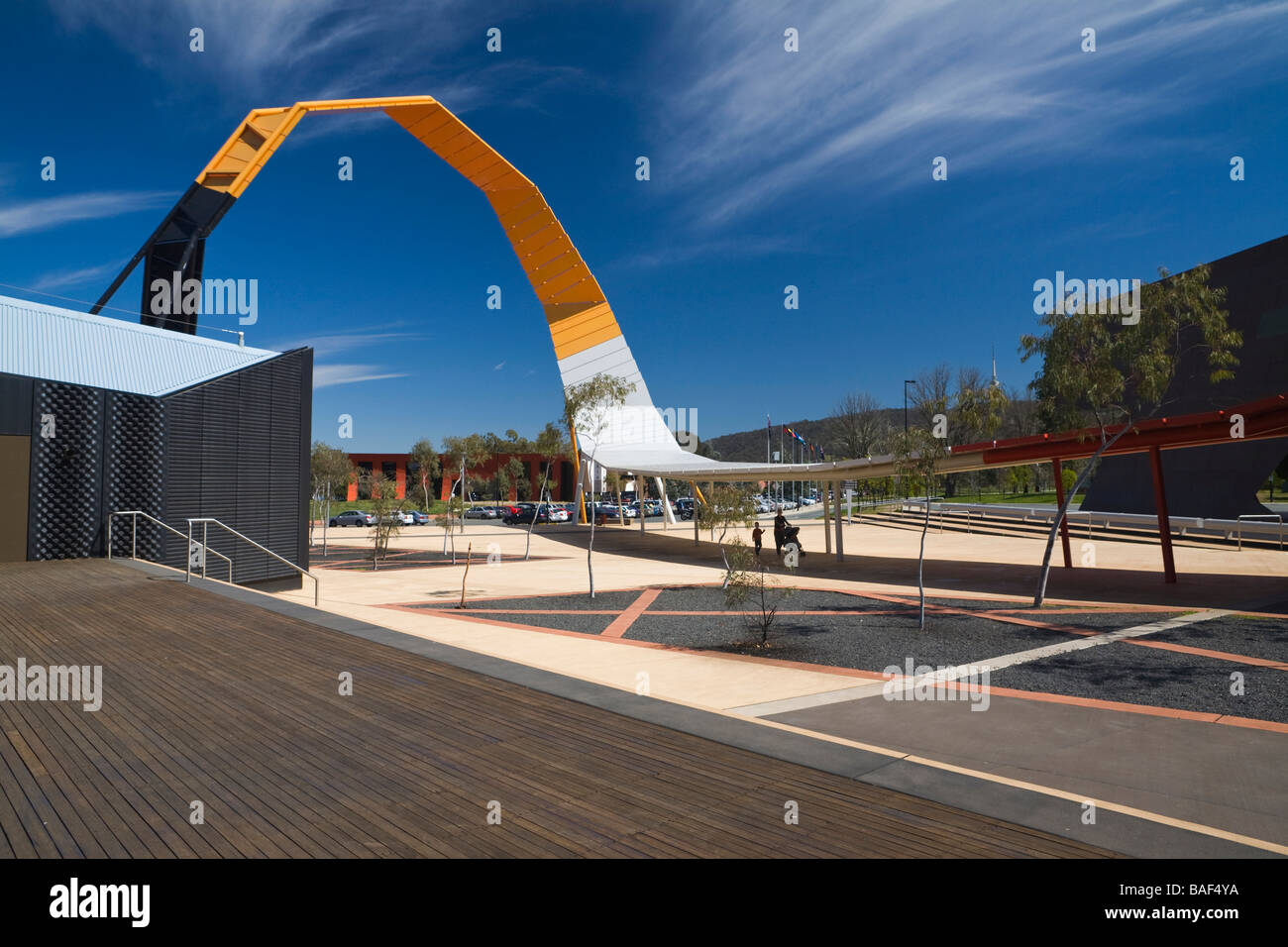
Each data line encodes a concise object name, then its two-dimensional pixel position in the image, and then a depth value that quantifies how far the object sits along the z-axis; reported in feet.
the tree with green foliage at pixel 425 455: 197.67
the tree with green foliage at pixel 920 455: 42.76
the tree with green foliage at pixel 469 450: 176.04
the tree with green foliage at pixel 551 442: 103.45
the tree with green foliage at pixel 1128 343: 43.75
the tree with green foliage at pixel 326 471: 114.93
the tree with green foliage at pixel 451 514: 87.25
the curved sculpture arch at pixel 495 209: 74.38
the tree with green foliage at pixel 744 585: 38.47
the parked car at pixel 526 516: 161.19
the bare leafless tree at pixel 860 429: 188.06
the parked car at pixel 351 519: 159.02
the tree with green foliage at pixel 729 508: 51.31
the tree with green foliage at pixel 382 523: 81.25
